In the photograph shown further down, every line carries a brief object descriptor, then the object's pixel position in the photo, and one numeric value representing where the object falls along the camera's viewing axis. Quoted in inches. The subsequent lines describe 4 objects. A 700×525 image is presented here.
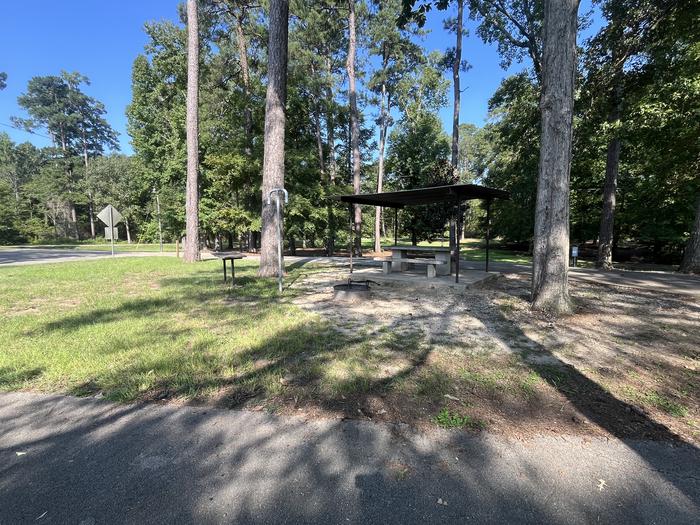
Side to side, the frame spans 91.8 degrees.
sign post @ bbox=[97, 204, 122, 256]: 653.9
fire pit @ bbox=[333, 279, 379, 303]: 265.9
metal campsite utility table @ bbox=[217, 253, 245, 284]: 295.9
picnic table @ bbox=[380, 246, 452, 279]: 345.4
